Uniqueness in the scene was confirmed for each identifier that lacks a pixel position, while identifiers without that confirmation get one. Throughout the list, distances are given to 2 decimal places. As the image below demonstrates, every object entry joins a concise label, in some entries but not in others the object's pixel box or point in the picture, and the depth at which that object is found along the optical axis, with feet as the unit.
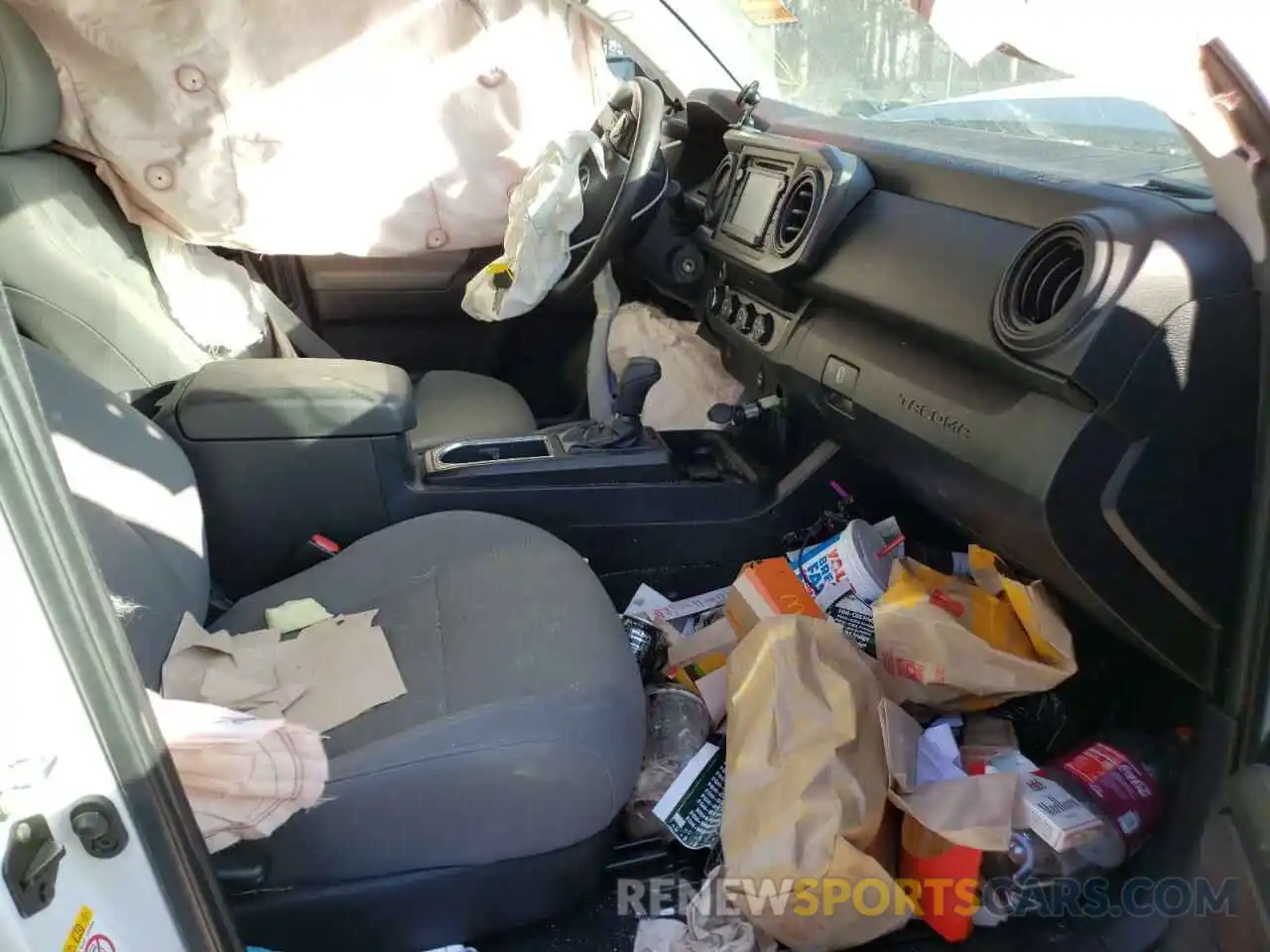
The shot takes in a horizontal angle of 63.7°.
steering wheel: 5.61
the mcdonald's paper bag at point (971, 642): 3.70
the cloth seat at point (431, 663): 3.37
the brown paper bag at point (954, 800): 3.45
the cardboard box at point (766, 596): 4.70
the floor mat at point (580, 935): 3.97
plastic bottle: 3.64
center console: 4.82
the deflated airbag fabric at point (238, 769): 3.06
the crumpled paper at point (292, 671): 3.69
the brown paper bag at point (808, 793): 3.41
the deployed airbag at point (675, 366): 6.16
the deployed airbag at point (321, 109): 5.88
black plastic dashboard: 2.95
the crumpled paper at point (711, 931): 3.67
